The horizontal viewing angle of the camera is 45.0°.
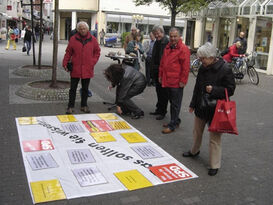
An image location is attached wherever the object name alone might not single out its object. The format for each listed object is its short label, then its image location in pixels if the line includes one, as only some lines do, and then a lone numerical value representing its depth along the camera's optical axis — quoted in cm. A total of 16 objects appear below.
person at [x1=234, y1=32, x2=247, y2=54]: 1346
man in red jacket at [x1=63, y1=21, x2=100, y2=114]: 656
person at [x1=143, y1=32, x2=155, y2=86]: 1019
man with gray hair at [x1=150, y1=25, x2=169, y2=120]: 673
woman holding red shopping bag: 408
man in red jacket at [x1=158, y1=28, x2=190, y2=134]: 577
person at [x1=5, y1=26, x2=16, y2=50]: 2295
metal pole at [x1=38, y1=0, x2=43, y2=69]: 1132
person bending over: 657
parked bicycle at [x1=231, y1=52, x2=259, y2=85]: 1261
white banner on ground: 382
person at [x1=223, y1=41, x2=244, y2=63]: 1295
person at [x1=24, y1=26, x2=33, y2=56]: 1849
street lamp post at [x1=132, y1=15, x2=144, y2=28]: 3971
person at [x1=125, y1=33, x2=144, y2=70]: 1002
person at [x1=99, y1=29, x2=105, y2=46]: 3748
